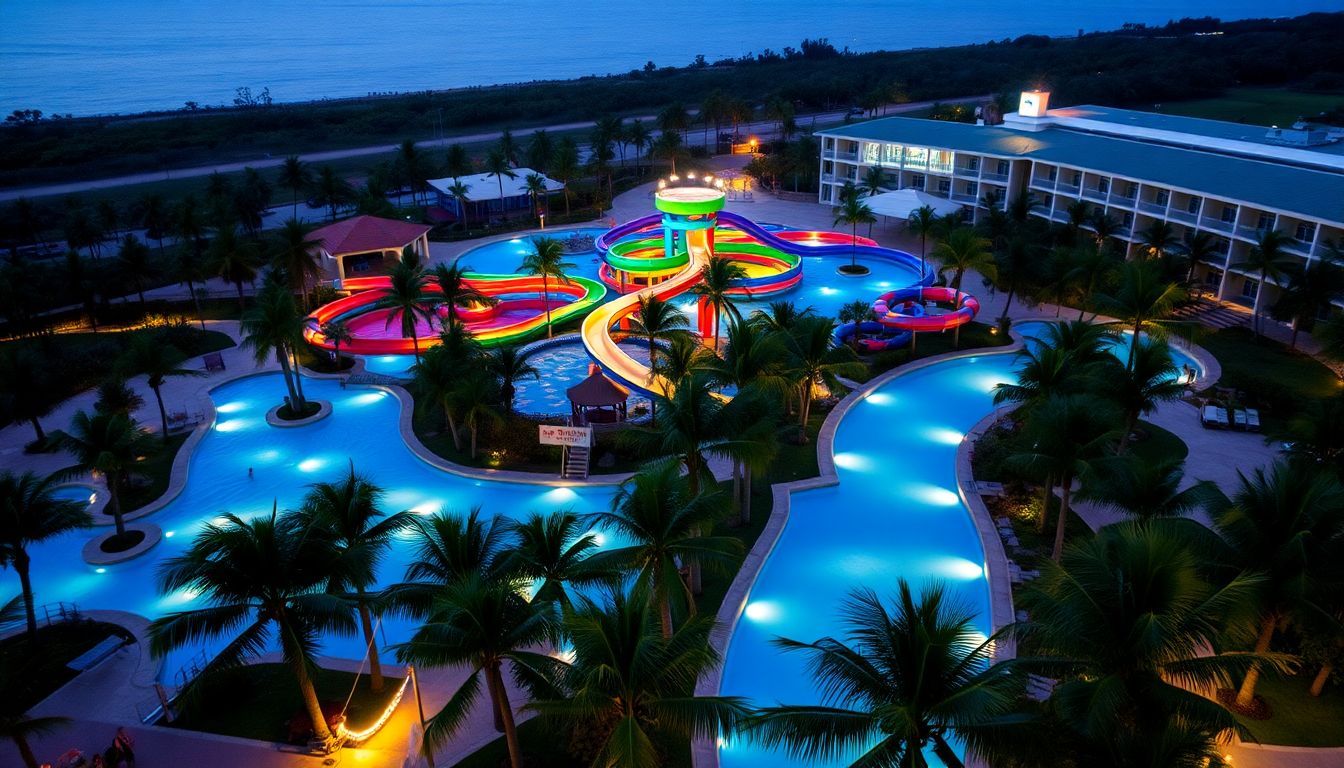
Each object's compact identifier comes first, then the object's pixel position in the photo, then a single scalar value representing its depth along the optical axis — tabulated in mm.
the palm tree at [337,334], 35812
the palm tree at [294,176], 58778
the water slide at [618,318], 30272
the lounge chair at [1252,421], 28188
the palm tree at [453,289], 34831
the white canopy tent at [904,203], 50625
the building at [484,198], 61125
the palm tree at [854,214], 47969
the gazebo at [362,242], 45625
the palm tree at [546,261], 41844
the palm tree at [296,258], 38375
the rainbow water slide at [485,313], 39000
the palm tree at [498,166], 61375
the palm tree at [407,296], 33750
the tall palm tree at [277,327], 30109
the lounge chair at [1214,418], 28422
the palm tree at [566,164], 62438
